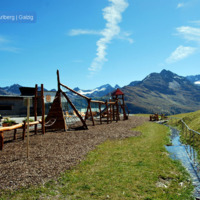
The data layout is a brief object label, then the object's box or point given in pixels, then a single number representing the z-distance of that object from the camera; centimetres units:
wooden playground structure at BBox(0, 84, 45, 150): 1085
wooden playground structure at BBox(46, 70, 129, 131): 1862
